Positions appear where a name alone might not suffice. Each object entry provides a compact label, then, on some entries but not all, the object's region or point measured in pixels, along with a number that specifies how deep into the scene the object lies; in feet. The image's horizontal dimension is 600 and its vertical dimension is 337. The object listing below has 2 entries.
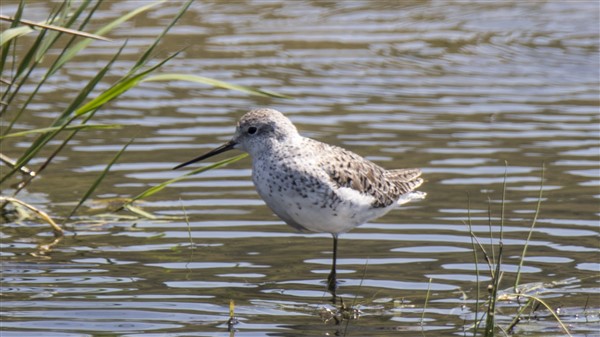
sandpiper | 47.85
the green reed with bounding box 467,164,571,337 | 36.73
